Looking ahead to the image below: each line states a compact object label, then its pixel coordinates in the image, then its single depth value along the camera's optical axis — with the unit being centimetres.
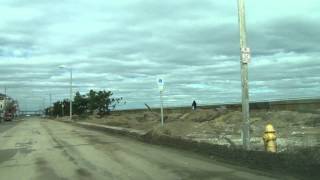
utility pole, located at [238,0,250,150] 1048
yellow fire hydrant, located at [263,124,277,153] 990
